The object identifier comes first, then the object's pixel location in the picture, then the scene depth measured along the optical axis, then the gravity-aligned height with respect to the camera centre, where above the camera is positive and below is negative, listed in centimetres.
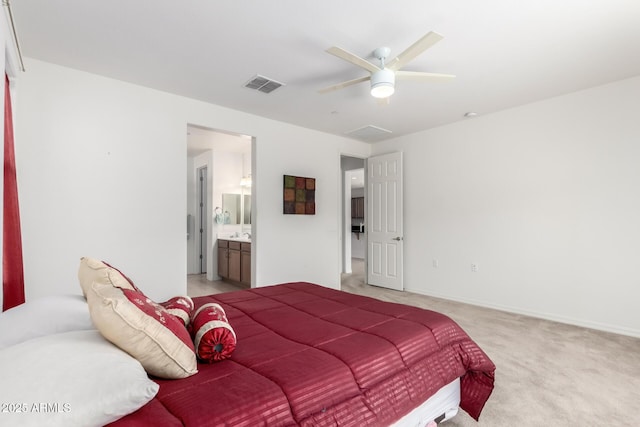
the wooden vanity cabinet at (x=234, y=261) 530 -78
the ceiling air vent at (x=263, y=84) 329 +139
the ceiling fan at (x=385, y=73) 235 +115
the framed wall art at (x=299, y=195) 474 +31
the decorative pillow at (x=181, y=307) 155 -48
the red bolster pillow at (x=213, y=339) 132 -51
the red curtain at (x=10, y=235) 223 -14
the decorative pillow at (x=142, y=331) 107 -39
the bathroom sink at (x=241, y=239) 547 -41
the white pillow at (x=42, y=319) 126 -43
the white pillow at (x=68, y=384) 78 -44
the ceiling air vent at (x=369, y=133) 506 +136
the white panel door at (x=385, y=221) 546 -8
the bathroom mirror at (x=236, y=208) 658 +16
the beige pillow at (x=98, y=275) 134 -26
